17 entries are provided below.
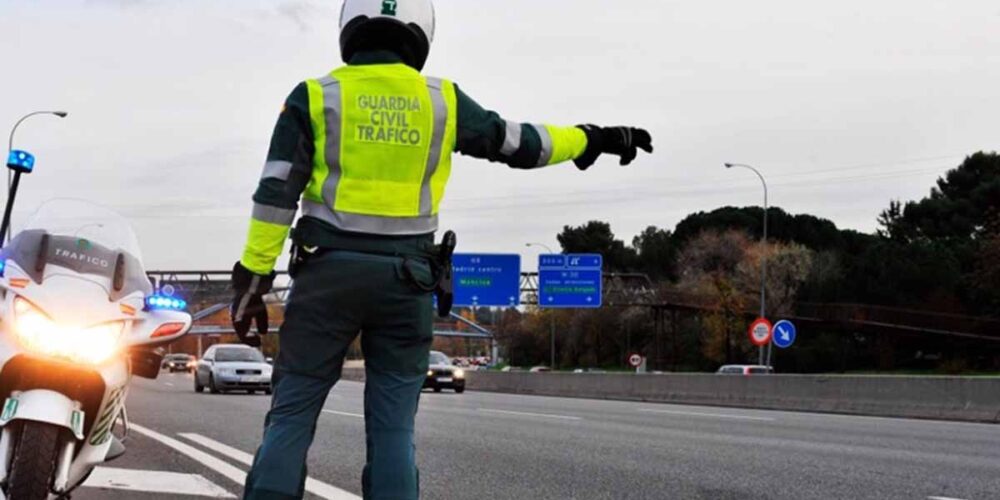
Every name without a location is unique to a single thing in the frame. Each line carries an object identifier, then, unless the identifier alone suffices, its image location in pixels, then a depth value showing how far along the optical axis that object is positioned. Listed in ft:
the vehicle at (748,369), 128.63
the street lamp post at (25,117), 137.39
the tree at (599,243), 350.64
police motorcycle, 14.64
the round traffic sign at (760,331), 110.83
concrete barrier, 60.08
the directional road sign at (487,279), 132.46
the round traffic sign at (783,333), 103.14
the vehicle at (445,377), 103.50
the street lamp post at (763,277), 158.81
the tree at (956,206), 251.60
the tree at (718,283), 239.91
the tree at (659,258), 321.52
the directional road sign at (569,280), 140.67
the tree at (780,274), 247.50
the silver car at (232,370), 86.48
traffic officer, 12.61
